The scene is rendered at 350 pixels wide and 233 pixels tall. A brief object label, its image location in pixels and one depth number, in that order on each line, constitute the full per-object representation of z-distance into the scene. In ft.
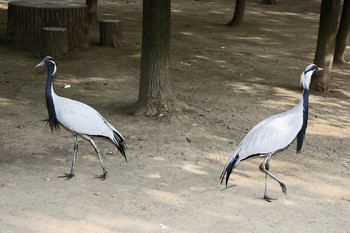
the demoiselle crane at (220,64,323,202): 17.40
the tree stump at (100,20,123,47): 41.01
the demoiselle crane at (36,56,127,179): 18.88
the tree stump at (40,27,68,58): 36.78
